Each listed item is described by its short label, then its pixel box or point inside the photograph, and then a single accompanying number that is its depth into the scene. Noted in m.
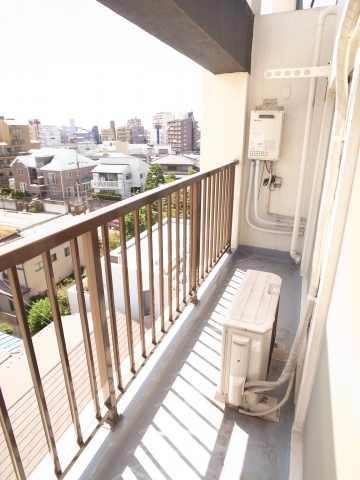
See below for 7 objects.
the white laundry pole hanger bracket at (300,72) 1.96
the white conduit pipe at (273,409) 1.32
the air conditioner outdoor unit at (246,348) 1.27
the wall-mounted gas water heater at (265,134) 2.76
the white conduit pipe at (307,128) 2.44
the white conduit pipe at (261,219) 3.09
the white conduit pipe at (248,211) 3.06
